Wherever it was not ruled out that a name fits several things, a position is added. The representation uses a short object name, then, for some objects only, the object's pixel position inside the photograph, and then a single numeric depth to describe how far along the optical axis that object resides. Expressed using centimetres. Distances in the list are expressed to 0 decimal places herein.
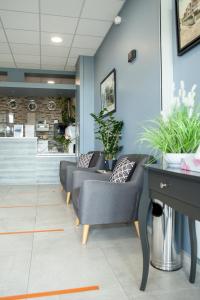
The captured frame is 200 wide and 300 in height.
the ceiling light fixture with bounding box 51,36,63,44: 475
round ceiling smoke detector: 381
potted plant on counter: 665
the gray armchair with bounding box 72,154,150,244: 239
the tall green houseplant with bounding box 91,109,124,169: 372
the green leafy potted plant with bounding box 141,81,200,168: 149
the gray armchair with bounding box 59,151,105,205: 395
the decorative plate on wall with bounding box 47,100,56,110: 912
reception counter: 608
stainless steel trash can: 192
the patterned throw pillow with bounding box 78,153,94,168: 455
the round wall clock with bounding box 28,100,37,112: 898
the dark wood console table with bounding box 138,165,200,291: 116
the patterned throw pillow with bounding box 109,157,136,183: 269
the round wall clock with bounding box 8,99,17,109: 884
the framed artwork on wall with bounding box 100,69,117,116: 416
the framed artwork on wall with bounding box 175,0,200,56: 197
